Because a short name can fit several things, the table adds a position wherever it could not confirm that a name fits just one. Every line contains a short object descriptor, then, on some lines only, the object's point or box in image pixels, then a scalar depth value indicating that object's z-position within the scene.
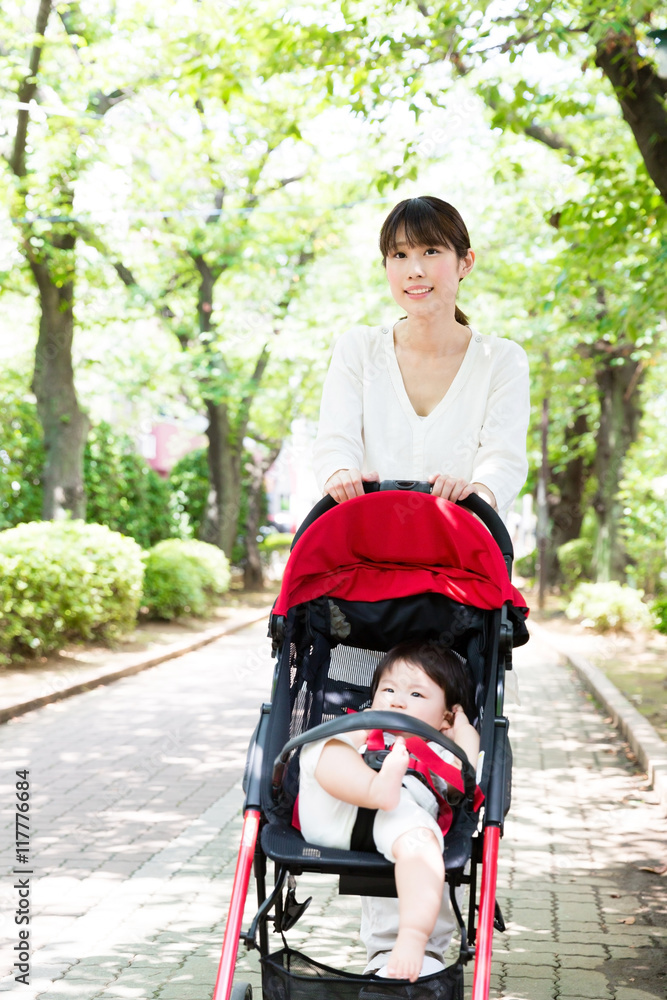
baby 2.44
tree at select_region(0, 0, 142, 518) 12.82
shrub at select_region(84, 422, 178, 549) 17.81
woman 3.34
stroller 2.64
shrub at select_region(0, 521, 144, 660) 10.55
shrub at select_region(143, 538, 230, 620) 16.08
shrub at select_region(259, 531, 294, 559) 28.22
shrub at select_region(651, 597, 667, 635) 10.10
